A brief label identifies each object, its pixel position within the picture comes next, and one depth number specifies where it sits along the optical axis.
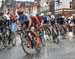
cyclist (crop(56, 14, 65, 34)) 22.37
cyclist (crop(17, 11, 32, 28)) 13.28
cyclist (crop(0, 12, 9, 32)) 16.13
